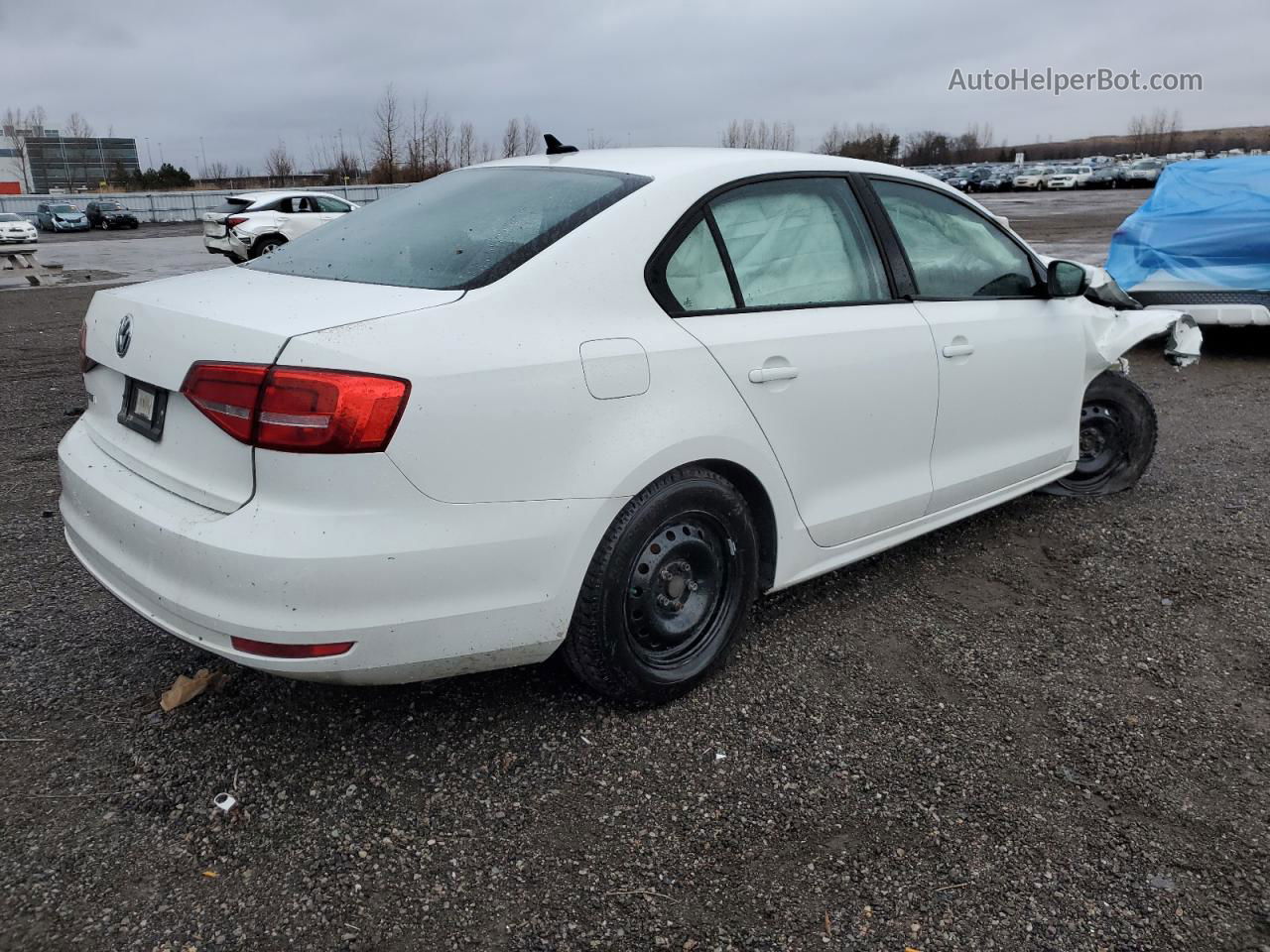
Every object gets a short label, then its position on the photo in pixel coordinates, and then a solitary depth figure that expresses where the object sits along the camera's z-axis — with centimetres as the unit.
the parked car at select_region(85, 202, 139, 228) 4438
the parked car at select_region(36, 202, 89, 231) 4369
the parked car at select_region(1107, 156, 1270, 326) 759
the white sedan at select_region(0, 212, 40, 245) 3067
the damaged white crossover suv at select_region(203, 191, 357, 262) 2044
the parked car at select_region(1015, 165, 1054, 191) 6650
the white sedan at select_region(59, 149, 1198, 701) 225
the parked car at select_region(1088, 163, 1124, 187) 6475
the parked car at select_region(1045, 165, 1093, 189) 6562
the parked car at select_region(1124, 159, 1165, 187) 6469
